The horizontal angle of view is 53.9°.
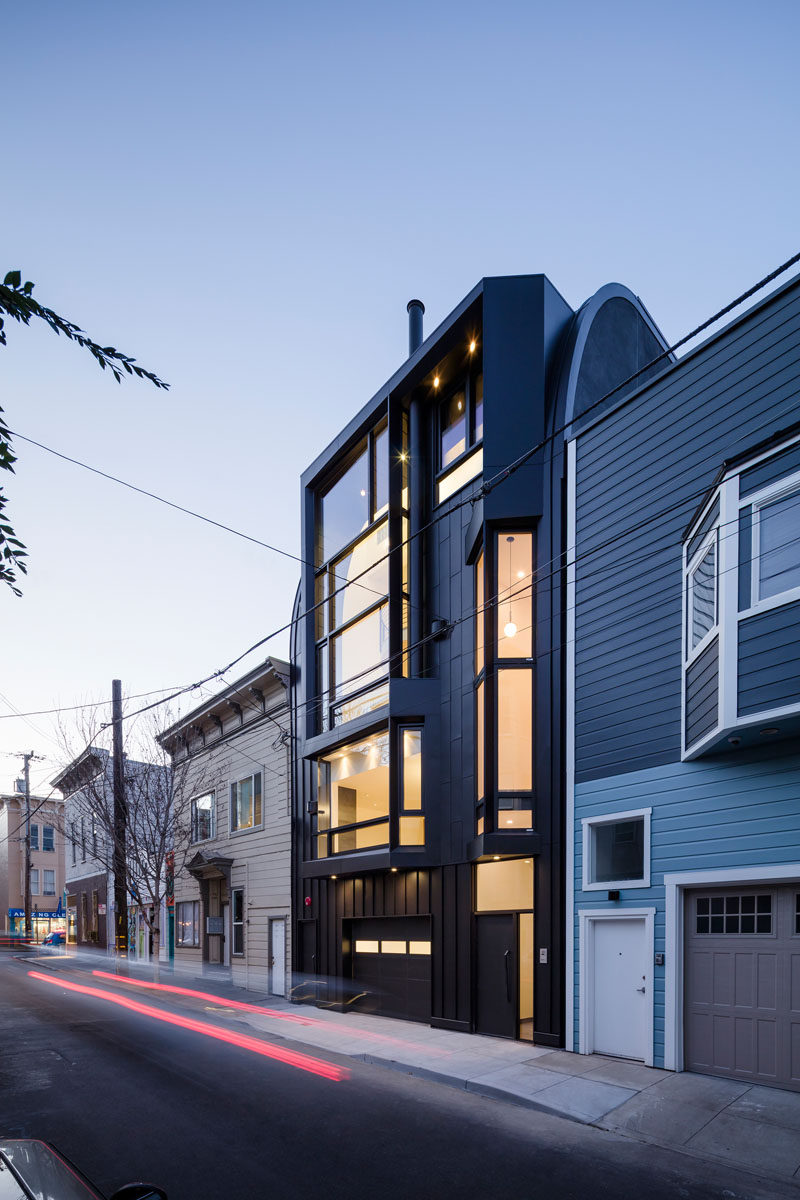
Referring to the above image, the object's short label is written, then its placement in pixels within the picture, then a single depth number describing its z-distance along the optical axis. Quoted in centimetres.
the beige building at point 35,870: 5809
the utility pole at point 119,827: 2406
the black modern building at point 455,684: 1319
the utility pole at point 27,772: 4658
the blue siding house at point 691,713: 930
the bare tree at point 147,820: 2406
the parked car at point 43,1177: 283
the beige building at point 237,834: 2107
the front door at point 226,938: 2341
